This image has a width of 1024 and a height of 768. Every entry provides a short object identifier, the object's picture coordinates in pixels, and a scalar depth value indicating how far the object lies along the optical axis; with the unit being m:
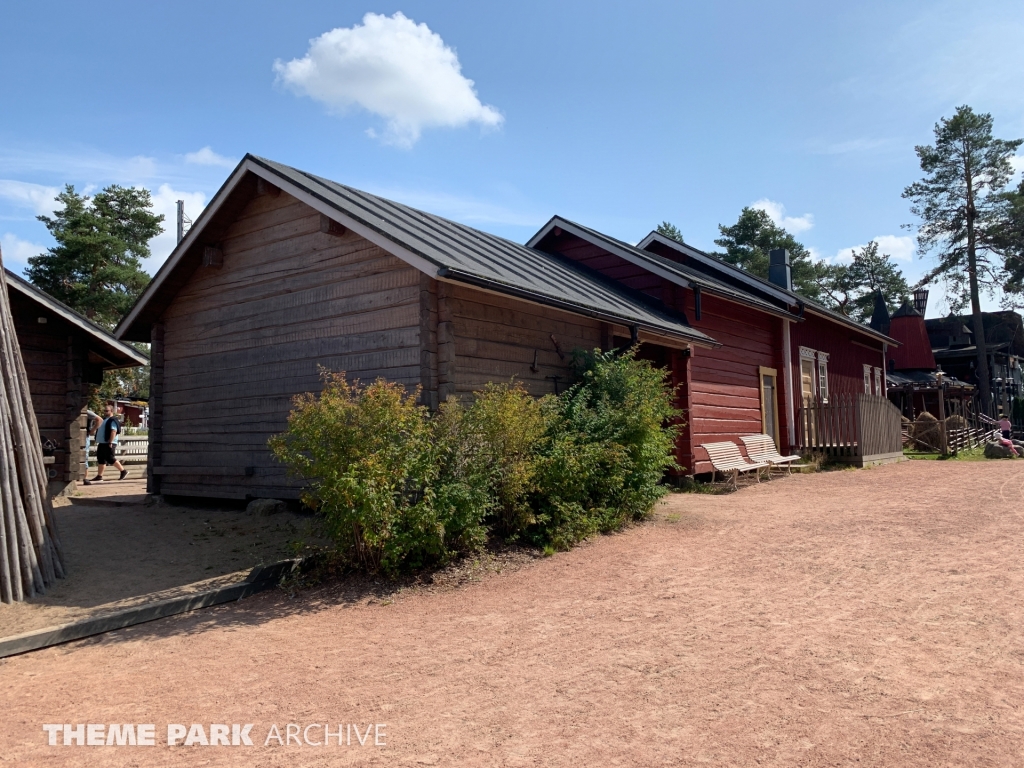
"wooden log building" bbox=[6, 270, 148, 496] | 12.56
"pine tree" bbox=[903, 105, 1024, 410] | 35.84
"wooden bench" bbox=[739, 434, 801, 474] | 15.52
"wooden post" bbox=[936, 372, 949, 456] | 21.36
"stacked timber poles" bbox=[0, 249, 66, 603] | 6.65
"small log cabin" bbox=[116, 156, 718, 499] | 9.09
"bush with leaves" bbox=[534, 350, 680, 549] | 8.41
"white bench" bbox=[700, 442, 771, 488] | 13.56
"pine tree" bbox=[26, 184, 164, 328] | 33.94
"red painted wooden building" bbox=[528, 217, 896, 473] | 14.59
